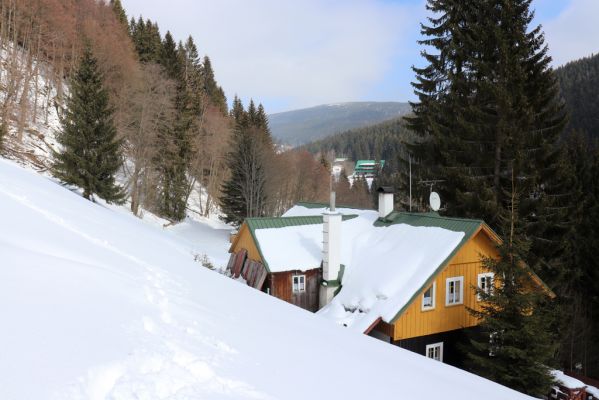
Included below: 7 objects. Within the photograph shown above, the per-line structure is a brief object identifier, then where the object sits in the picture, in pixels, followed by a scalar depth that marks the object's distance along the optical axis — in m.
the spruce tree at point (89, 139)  23.38
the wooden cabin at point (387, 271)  12.45
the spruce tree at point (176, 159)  34.66
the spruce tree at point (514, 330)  10.15
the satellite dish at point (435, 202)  15.81
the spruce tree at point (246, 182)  36.88
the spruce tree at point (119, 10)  51.23
